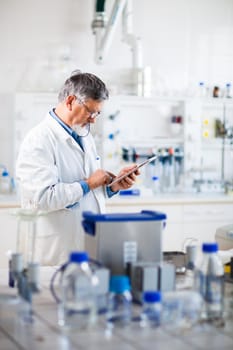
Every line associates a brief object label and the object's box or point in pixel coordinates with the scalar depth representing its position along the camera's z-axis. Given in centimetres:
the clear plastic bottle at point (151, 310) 219
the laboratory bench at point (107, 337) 201
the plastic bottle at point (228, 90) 650
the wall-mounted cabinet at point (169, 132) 609
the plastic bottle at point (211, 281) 234
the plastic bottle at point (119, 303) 222
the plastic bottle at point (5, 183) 582
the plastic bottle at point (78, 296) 218
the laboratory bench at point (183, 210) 564
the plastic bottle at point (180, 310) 222
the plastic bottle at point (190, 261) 291
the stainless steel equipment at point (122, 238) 254
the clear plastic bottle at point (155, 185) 619
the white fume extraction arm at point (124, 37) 589
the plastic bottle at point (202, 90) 643
